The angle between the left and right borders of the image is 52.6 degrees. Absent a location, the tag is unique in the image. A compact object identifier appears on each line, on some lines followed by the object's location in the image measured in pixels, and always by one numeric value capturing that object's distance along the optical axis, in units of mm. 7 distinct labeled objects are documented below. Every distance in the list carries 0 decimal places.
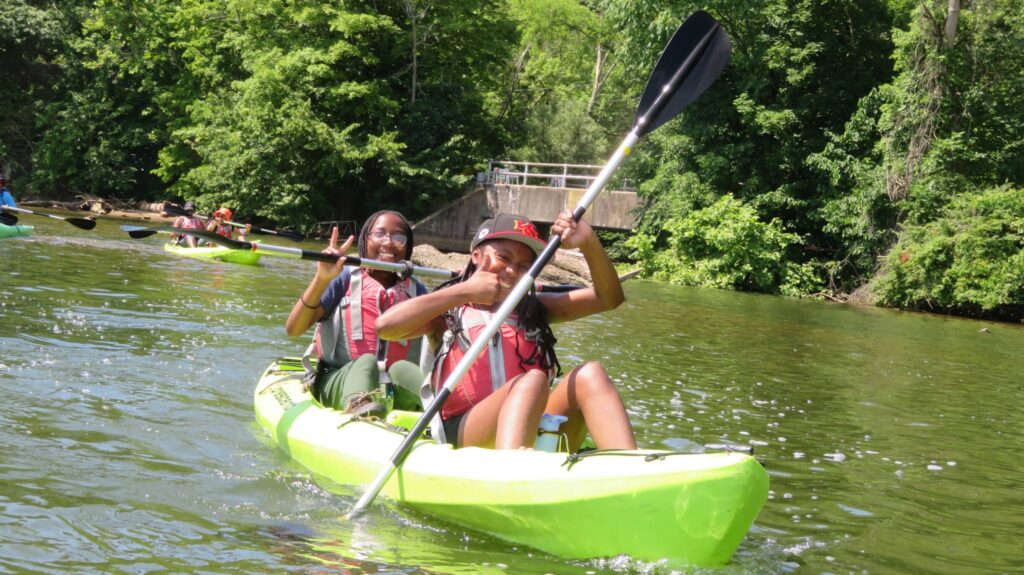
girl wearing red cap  4289
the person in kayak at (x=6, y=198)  13314
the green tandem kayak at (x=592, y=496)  3590
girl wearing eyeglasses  5539
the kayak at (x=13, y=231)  11808
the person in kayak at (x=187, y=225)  16703
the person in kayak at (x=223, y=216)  16573
